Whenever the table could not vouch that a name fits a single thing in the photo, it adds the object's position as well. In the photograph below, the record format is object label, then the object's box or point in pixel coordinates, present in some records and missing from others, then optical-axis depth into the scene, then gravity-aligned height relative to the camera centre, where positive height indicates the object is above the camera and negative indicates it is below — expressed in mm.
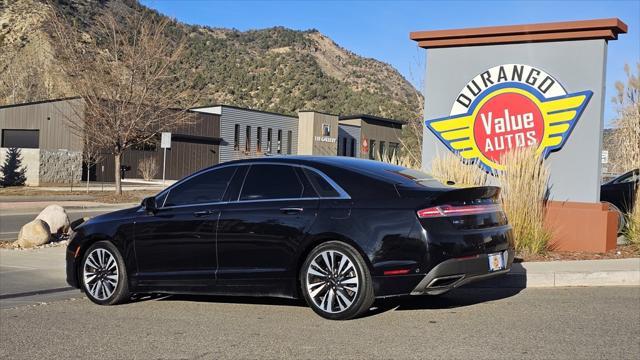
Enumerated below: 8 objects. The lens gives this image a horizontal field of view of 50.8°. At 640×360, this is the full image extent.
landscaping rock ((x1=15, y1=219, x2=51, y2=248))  13078 -1355
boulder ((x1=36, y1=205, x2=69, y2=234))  14523 -1143
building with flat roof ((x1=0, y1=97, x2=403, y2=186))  38625 +2588
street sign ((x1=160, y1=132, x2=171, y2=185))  31328 +1387
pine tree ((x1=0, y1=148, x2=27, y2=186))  36562 -280
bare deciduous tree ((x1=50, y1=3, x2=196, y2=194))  27156 +3539
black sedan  6215 -619
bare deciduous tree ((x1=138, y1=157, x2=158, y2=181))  46562 +119
